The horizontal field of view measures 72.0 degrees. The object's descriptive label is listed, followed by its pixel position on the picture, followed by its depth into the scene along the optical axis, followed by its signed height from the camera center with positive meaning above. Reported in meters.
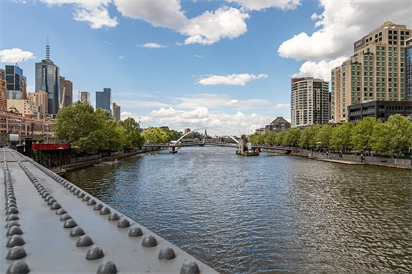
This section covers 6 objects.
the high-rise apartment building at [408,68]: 124.18 +31.62
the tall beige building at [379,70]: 141.25 +34.25
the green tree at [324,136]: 99.25 +0.76
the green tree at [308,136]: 112.56 +1.06
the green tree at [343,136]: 84.25 +0.66
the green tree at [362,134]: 74.75 +1.26
